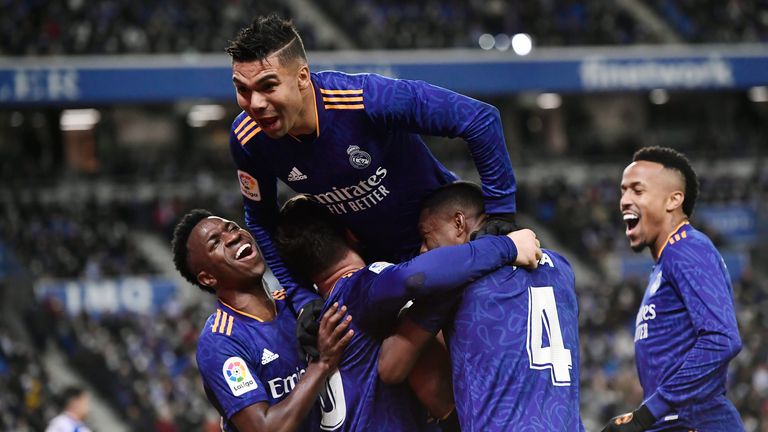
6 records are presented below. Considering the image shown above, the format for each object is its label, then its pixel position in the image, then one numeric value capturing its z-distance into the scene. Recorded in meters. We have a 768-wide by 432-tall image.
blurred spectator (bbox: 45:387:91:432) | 18.30
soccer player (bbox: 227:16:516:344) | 7.95
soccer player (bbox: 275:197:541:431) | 7.57
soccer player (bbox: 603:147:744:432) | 8.70
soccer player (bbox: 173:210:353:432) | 8.12
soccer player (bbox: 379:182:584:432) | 7.61
